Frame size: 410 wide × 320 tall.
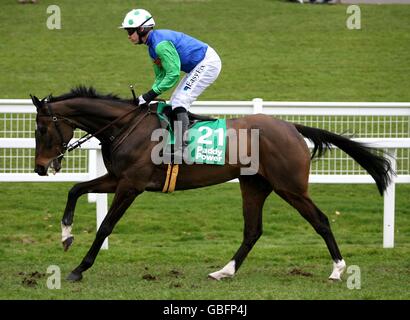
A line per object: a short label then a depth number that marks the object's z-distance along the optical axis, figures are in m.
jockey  15.96
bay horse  15.95
